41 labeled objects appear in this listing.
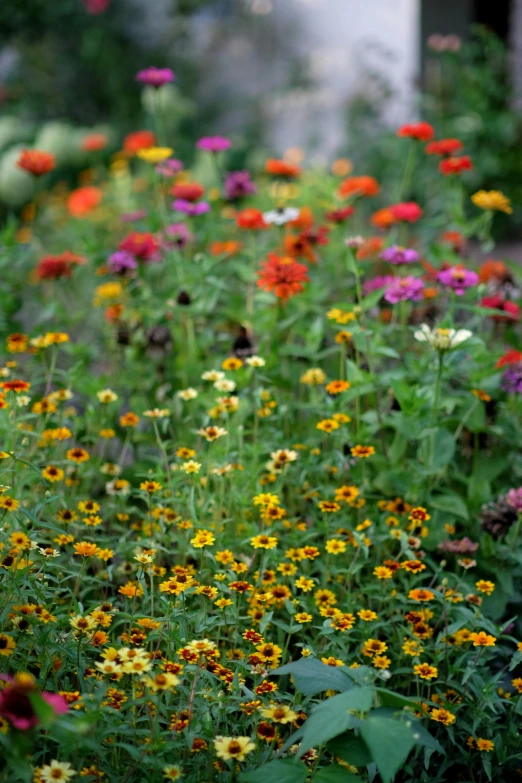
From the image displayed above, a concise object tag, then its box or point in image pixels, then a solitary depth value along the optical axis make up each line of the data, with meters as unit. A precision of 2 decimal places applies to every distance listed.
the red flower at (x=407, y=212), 2.18
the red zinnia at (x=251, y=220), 2.09
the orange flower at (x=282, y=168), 2.38
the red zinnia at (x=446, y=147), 2.23
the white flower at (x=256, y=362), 1.65
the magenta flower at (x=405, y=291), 1.75
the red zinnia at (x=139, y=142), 3.80
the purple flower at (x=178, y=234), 2.20
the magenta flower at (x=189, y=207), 2.21
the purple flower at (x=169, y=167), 2.35
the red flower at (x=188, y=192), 2.28
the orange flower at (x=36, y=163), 2.40
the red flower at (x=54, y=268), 2.11
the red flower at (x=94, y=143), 4.43
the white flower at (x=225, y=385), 1.57
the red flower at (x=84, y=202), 3.58
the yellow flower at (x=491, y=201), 2.07
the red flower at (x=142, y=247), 2.15
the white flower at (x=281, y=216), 2.06
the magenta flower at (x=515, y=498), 1.47
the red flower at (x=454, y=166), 2.16
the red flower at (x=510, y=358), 1.89
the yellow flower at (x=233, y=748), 0.99
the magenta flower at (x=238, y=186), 2.39
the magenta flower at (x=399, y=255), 1.87
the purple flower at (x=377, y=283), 2.09
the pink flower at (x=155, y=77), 2.24
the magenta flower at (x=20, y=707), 0.78
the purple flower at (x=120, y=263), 2.11
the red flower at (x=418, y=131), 2.17
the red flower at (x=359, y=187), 2.38
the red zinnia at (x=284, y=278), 1.79
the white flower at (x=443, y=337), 1.48
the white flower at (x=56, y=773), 0.94
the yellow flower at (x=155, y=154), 2.14
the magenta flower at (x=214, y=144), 2.31
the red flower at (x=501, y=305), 1.94
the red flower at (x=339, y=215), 2.23
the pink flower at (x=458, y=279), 1.76
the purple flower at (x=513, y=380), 1.79
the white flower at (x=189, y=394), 1.61
